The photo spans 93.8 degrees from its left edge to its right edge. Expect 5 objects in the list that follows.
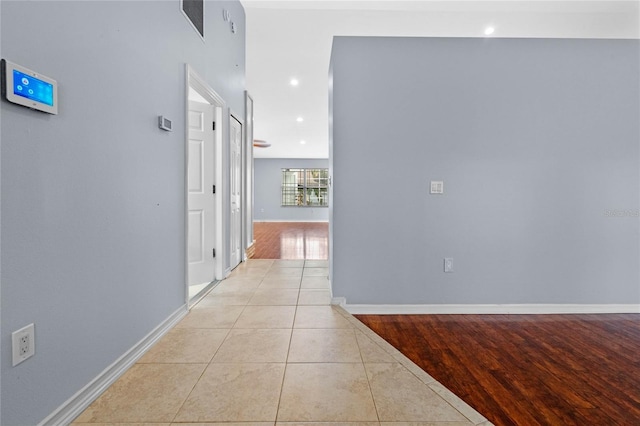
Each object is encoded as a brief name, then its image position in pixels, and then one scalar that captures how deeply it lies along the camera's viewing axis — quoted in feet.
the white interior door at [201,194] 10.54
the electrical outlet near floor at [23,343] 3.53
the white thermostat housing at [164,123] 6.66
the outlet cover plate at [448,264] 8.99
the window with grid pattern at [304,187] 41.52
